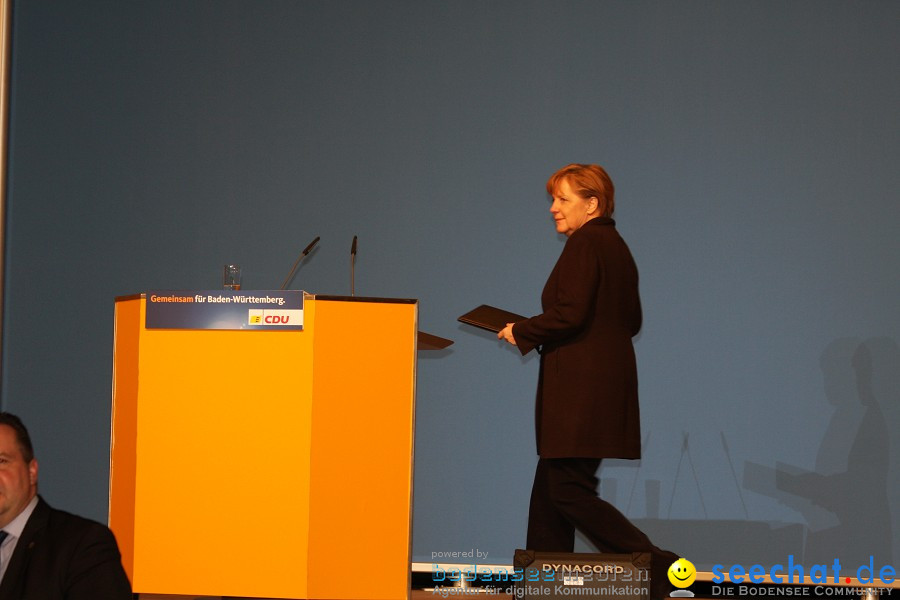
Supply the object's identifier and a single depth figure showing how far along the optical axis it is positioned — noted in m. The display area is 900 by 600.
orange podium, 6.40
